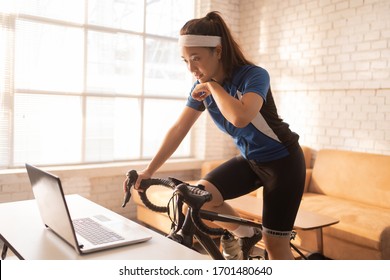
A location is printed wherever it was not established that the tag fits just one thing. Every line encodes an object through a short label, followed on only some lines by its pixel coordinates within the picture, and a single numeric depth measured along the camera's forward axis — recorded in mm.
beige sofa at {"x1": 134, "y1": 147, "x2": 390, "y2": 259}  2973
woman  1695
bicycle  1458
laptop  1298
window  4039
